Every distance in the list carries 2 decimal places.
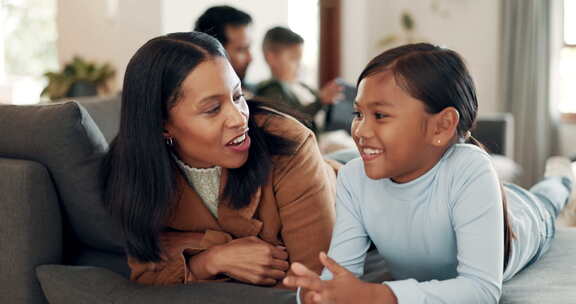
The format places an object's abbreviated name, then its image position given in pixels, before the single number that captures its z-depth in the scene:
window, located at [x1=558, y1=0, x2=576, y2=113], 5.23
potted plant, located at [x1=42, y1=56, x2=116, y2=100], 5.67
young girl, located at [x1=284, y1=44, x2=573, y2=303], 1.20
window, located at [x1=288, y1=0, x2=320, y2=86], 5.91
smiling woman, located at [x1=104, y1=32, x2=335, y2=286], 1.46
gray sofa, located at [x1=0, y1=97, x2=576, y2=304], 1.45
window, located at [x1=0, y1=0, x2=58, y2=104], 7.57
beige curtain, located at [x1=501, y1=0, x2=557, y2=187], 5.20
